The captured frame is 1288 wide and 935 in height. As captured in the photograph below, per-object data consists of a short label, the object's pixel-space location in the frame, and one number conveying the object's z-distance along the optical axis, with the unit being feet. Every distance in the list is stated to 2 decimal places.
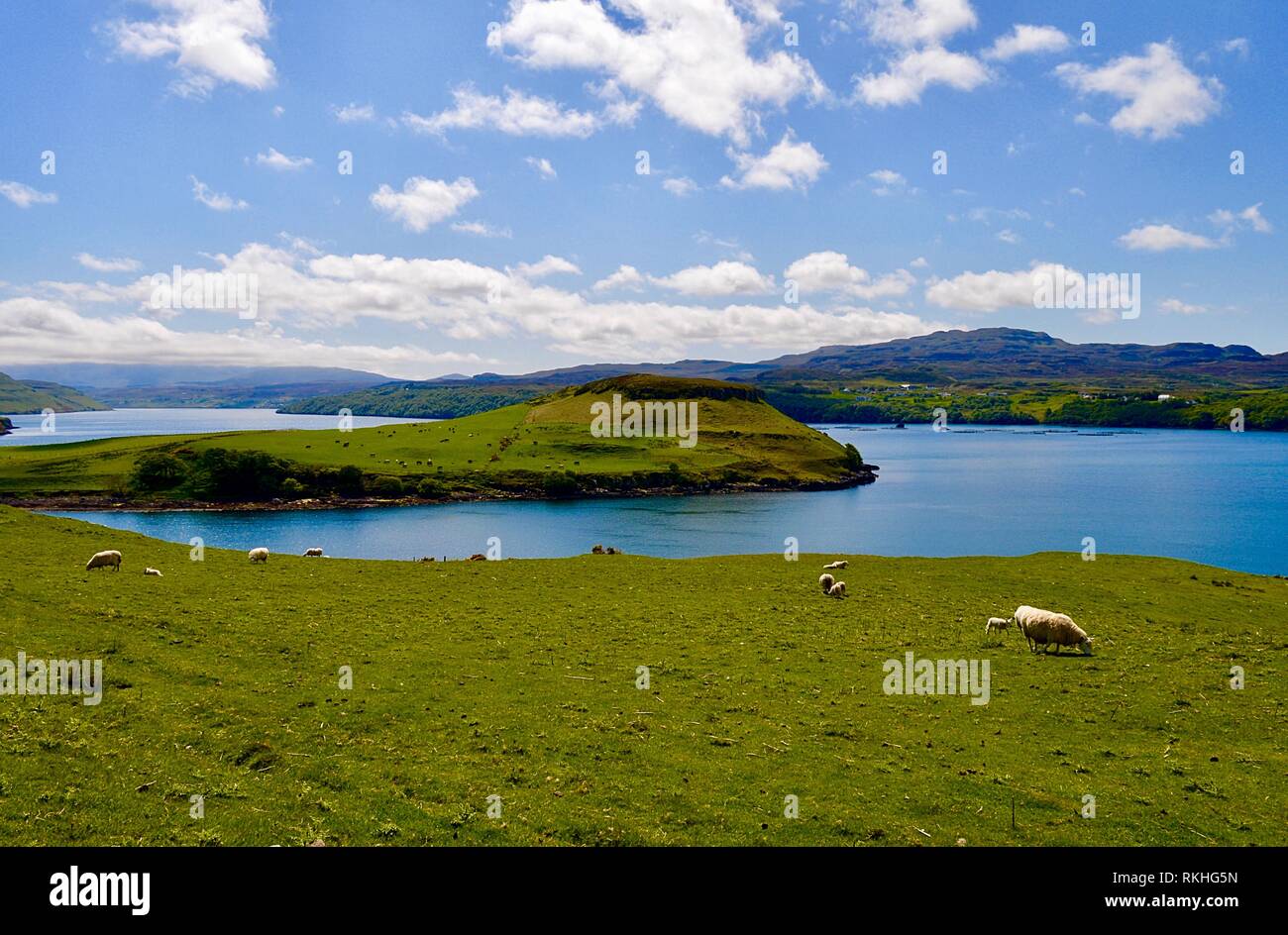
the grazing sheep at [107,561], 119.85
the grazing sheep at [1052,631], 93.09
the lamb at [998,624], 103.30
